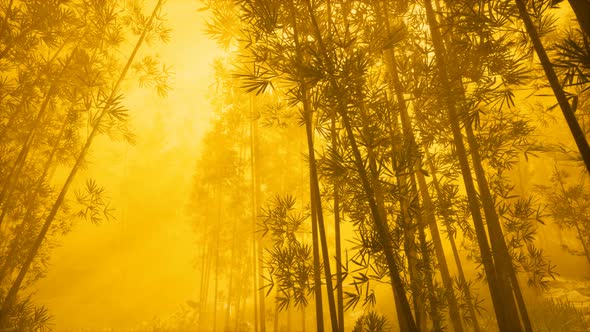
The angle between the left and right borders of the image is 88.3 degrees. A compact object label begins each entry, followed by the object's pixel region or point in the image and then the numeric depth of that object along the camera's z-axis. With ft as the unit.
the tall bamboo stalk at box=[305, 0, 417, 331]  7.80
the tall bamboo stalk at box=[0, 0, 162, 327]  12.99
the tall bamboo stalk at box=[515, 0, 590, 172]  6.90
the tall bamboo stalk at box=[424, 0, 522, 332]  9.07
